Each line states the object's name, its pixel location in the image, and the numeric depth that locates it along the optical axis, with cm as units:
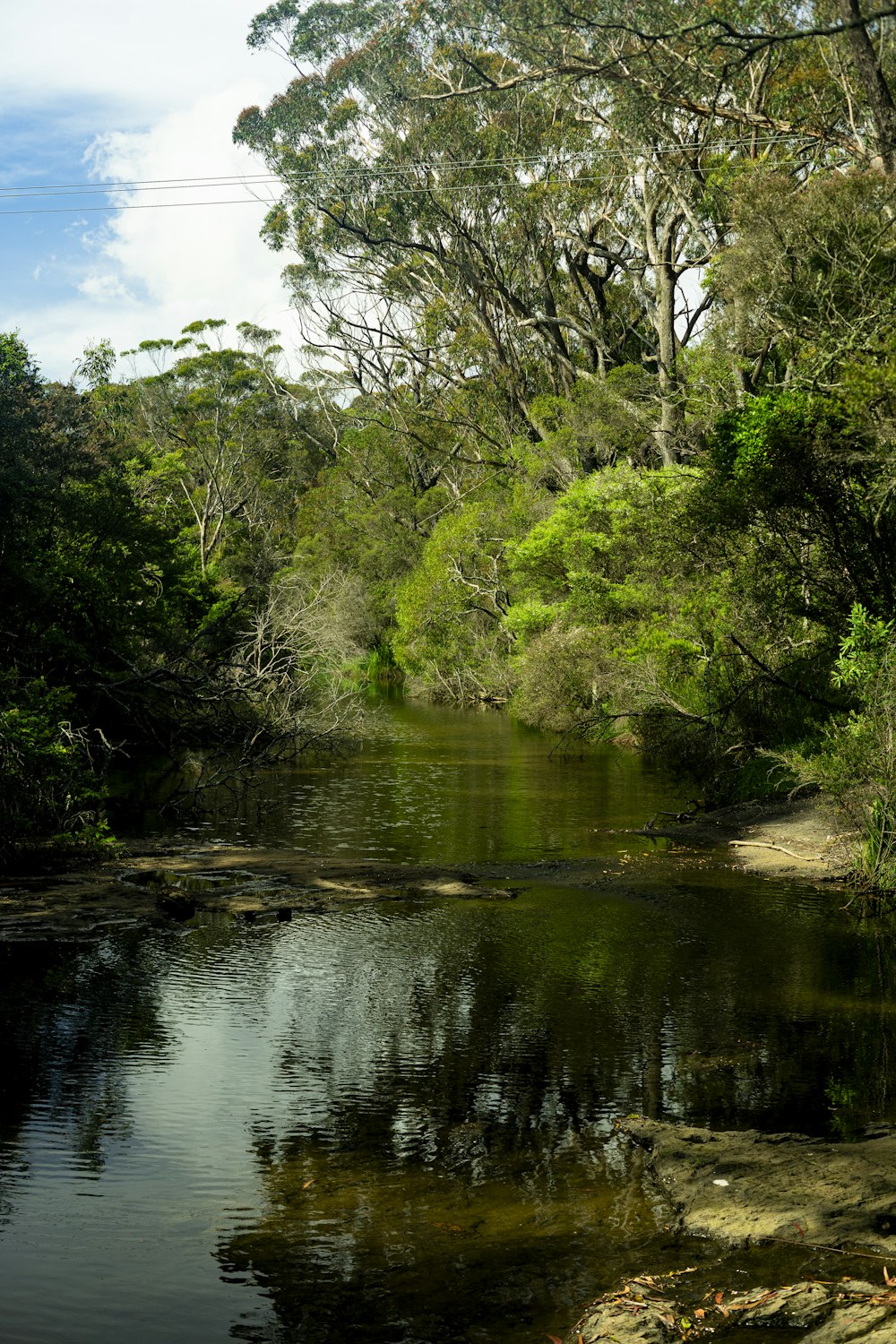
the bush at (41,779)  1391
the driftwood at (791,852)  1470
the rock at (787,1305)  463
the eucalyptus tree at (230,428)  5425
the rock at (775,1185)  546
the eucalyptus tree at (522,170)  2486
